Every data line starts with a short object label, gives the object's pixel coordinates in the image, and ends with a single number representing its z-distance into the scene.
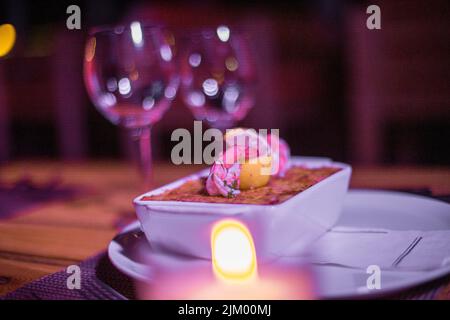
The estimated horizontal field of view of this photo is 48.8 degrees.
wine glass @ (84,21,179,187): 0.68
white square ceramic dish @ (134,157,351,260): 0.44
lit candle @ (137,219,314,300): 0.39
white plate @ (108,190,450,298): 0.37
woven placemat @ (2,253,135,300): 0.42
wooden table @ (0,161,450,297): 0.56
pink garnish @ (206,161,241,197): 0.50
